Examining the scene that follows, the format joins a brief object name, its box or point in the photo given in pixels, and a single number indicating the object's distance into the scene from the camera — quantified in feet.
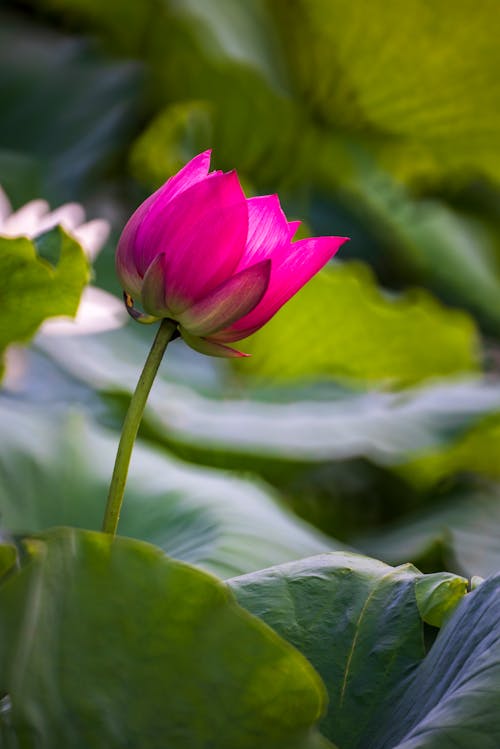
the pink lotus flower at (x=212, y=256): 7.20
